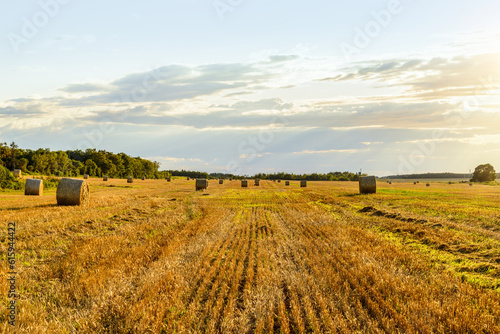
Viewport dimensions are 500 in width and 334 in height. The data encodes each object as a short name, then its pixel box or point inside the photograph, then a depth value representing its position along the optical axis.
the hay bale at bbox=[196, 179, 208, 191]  48.56
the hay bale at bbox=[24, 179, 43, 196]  33.28
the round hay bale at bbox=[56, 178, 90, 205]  23.39
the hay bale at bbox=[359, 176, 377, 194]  41.22
